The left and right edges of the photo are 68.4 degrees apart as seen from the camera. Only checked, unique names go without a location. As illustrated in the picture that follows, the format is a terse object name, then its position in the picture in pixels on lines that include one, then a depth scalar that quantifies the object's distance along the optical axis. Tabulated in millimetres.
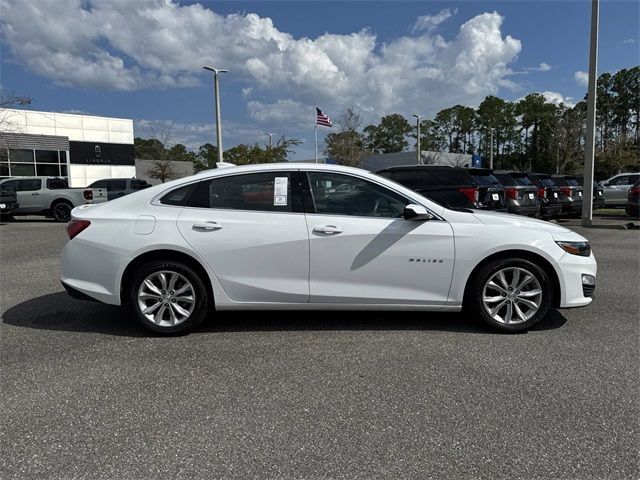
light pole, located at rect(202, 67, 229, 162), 22314
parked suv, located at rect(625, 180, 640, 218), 13484
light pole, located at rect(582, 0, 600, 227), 13555
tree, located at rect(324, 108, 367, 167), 41750
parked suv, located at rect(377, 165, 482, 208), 9930
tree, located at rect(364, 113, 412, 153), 92775
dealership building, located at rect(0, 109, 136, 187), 33000
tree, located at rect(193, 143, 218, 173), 81494
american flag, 28094
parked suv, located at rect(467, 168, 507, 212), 10062
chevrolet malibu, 4238
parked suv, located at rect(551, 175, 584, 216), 15547
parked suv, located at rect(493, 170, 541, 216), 11633
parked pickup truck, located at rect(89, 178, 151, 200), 18953
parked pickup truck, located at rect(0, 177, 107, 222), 17219
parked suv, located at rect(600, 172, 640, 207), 19062
